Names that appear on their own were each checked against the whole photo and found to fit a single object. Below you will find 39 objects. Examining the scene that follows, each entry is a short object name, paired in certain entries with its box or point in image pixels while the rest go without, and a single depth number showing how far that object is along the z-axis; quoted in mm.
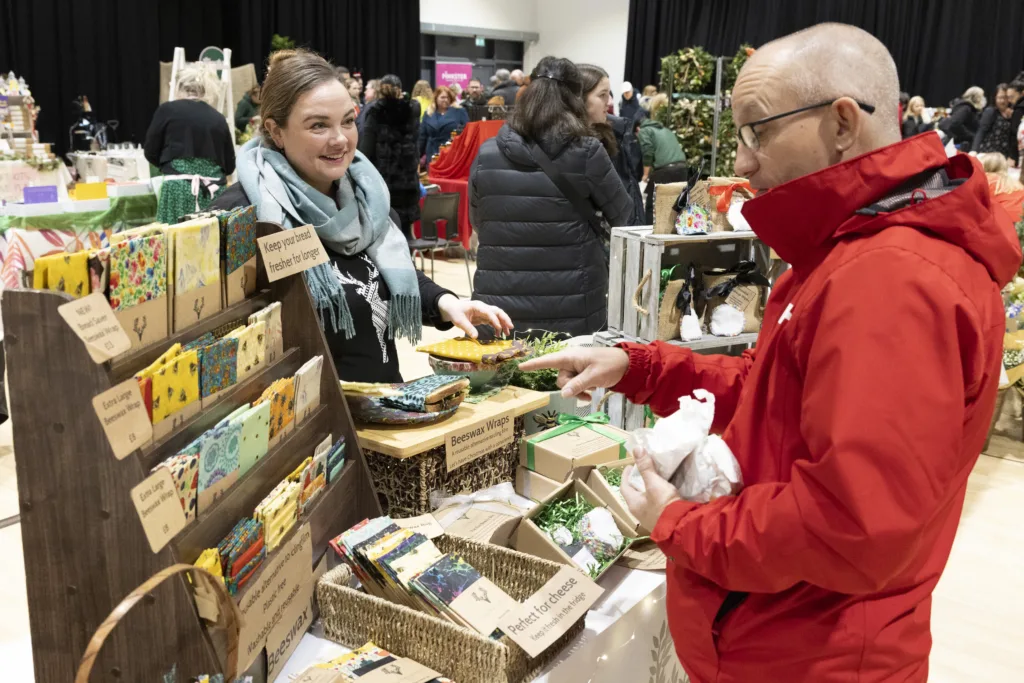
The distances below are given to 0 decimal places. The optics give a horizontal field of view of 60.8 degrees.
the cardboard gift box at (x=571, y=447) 2059
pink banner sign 19109
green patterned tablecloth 4887
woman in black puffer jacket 3627
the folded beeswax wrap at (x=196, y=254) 1271
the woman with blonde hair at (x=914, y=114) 11273
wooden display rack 1025
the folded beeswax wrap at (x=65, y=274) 1016
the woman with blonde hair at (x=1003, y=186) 4301
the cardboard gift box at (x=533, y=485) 2074
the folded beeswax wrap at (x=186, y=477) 1134
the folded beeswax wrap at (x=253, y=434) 1326
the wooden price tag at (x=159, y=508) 1062
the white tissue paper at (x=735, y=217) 3500
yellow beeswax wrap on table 2084
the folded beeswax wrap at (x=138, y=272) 1112
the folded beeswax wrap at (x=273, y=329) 1484
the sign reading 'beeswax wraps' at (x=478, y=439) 1812
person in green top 8430
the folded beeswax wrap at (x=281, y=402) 1425
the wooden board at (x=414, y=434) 1717
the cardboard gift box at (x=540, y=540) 1701
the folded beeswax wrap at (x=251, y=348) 1390
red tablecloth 9234
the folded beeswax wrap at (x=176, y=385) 1155
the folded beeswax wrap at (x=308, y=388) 1527
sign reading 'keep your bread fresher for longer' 1489
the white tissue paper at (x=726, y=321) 3556
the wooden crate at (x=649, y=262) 3381
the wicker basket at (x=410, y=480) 1775
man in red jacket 958
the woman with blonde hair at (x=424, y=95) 11633
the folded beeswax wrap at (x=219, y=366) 1284
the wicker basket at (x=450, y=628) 1319
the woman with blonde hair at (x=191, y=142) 6230
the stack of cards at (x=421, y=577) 1390
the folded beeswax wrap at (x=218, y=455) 1216
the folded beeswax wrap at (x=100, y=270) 1072
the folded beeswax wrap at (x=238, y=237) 1424
